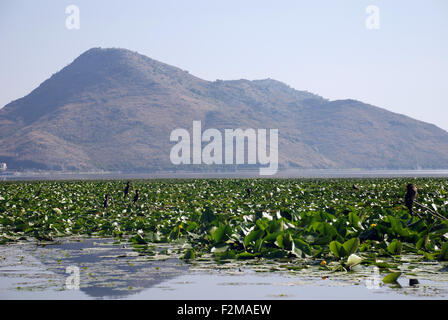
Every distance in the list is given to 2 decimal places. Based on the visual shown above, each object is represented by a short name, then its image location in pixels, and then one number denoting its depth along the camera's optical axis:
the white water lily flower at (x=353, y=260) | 10.91
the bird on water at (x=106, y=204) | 25.77
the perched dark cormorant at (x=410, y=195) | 17.30
